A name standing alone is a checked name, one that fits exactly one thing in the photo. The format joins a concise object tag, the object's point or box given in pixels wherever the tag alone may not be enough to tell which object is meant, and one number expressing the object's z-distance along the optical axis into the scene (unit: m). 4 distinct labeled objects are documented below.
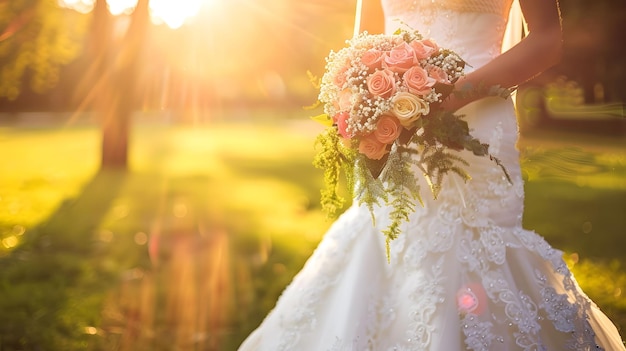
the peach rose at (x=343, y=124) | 2.60
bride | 2.78
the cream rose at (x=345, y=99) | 2.61
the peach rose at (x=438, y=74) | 2.55
